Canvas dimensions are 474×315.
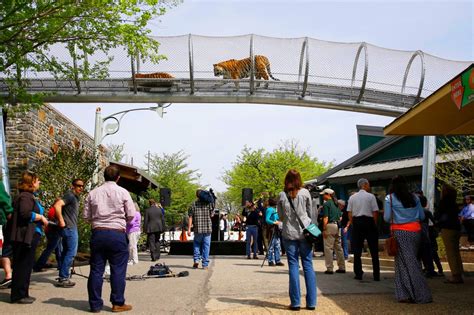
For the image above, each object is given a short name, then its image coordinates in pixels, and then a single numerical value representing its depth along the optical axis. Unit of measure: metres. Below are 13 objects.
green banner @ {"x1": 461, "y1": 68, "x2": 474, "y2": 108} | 6.16
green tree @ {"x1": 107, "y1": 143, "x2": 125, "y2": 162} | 51.53
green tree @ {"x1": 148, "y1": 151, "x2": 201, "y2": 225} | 47.41
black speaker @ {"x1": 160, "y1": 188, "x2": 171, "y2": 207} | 23.39
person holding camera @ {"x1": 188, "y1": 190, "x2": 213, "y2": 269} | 11.41
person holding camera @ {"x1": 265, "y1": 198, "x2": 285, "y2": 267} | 12.83
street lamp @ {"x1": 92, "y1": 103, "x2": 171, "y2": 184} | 17.23
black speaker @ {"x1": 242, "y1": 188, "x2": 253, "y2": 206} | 23.64
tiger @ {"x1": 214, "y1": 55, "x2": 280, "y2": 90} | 16.08
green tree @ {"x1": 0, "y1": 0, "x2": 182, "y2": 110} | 8.18
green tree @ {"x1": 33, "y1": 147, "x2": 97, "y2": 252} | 13.75
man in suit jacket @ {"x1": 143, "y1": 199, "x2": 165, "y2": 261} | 14.84
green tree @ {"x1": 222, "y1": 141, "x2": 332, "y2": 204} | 50.72
